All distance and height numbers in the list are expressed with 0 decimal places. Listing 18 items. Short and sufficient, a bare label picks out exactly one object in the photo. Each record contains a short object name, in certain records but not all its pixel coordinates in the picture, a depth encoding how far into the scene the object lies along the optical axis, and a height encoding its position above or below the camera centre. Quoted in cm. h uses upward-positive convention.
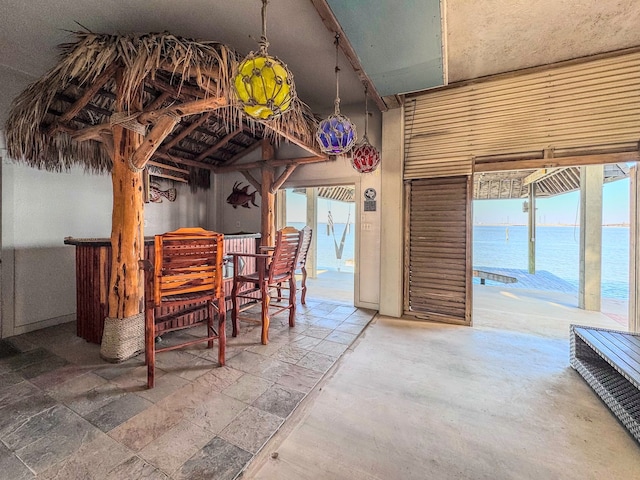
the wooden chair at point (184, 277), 200 -33
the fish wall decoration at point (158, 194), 474 +80
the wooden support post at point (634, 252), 288 -16
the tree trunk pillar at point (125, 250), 244 -13
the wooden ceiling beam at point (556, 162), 272 +86
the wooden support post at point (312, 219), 768 +54
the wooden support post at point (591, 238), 416 +0
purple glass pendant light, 252 +101
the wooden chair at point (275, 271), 279 -39
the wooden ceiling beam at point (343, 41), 203 +178
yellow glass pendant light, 157 +95
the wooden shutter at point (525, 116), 268 +143
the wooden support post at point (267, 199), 477 +70
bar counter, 269 -50
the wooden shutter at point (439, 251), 345 -18
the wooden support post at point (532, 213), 761 +72
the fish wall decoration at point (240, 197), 531 +82
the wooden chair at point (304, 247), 328 -13
